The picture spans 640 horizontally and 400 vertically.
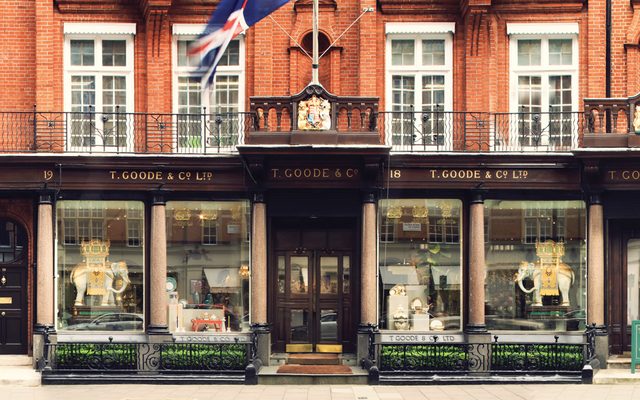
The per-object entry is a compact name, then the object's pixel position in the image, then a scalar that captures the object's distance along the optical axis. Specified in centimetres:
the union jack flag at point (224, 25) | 2114
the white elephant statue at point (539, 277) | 2328
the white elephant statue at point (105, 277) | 2325
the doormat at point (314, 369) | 2150
